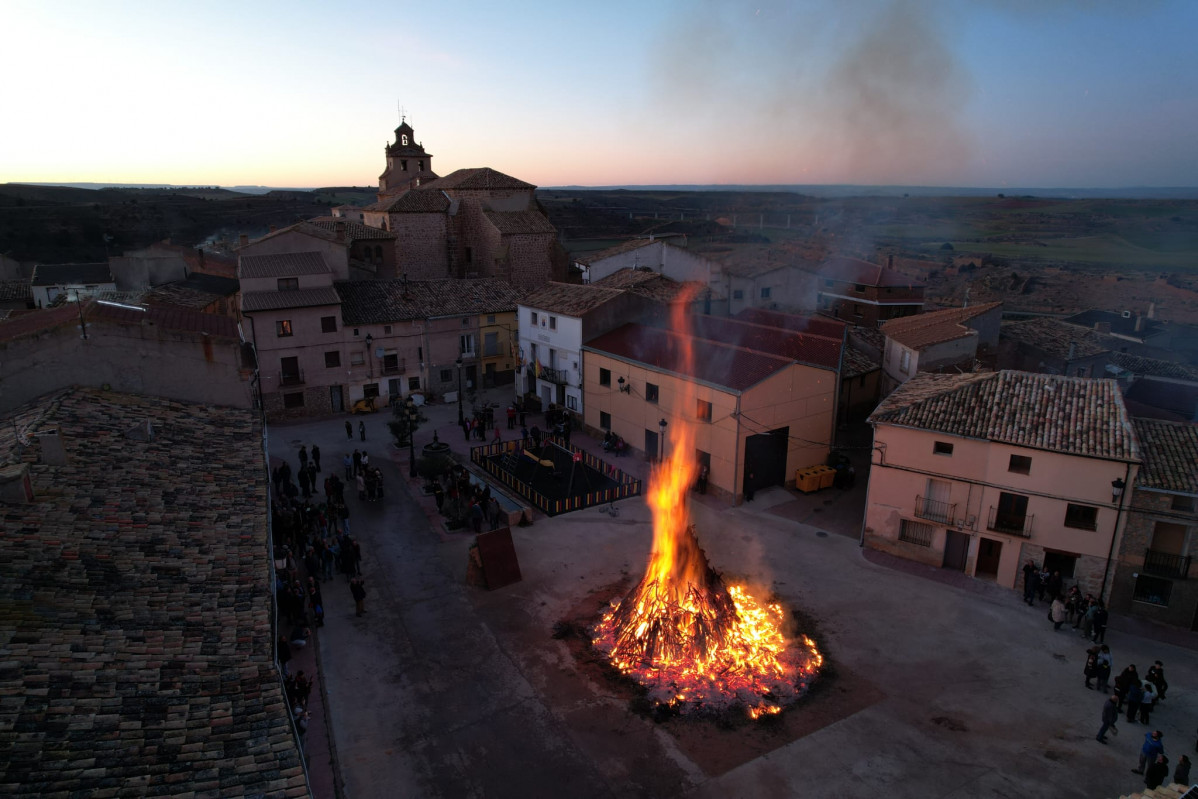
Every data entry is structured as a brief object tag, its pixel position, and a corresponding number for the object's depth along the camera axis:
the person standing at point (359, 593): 17.84
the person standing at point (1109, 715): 13.09
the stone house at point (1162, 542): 16.61
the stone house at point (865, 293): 44.78
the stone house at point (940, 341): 29.94
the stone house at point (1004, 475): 17.58
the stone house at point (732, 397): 24.69
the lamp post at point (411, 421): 26.72
